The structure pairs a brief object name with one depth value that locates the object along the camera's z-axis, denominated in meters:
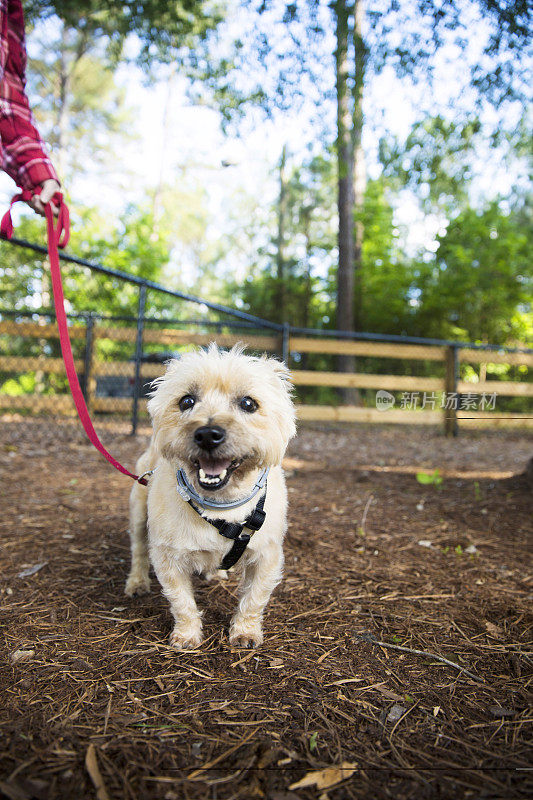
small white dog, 0.53
